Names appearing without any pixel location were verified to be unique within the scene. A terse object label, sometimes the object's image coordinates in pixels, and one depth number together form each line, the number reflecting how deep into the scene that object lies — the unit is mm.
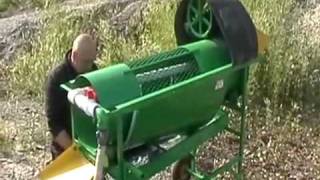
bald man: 4883
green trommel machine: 3980
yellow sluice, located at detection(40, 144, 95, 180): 4184
